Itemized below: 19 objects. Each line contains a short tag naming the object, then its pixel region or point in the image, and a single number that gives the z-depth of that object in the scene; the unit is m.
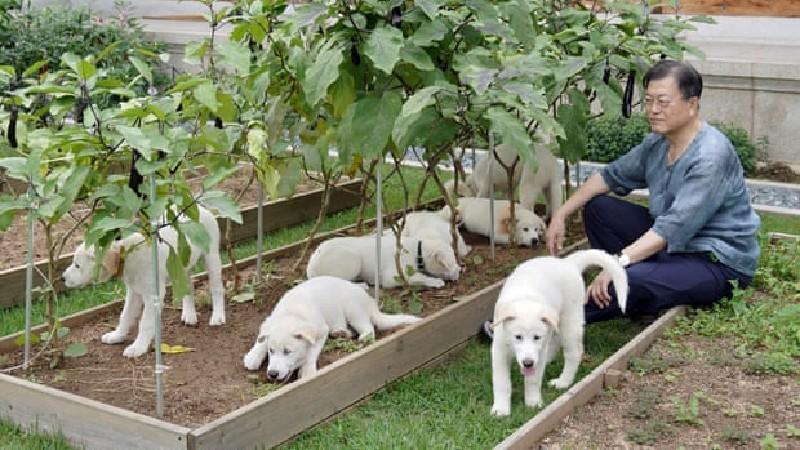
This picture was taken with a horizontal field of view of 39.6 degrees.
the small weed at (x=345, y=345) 4.82
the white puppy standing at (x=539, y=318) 4.20
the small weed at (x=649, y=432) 3.94
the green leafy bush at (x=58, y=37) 10.95
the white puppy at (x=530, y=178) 6.93
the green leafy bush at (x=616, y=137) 9.35
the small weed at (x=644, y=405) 4.15
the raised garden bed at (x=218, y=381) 4.00
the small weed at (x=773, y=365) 4.55
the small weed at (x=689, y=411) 4.07
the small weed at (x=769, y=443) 3.81
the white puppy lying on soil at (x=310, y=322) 4.42
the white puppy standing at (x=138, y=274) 4.62
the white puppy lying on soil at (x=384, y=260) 5.64
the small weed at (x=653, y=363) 4.61
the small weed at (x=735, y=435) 3.92
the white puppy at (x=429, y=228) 6.20
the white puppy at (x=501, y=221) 6.59
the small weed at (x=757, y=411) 4.14
